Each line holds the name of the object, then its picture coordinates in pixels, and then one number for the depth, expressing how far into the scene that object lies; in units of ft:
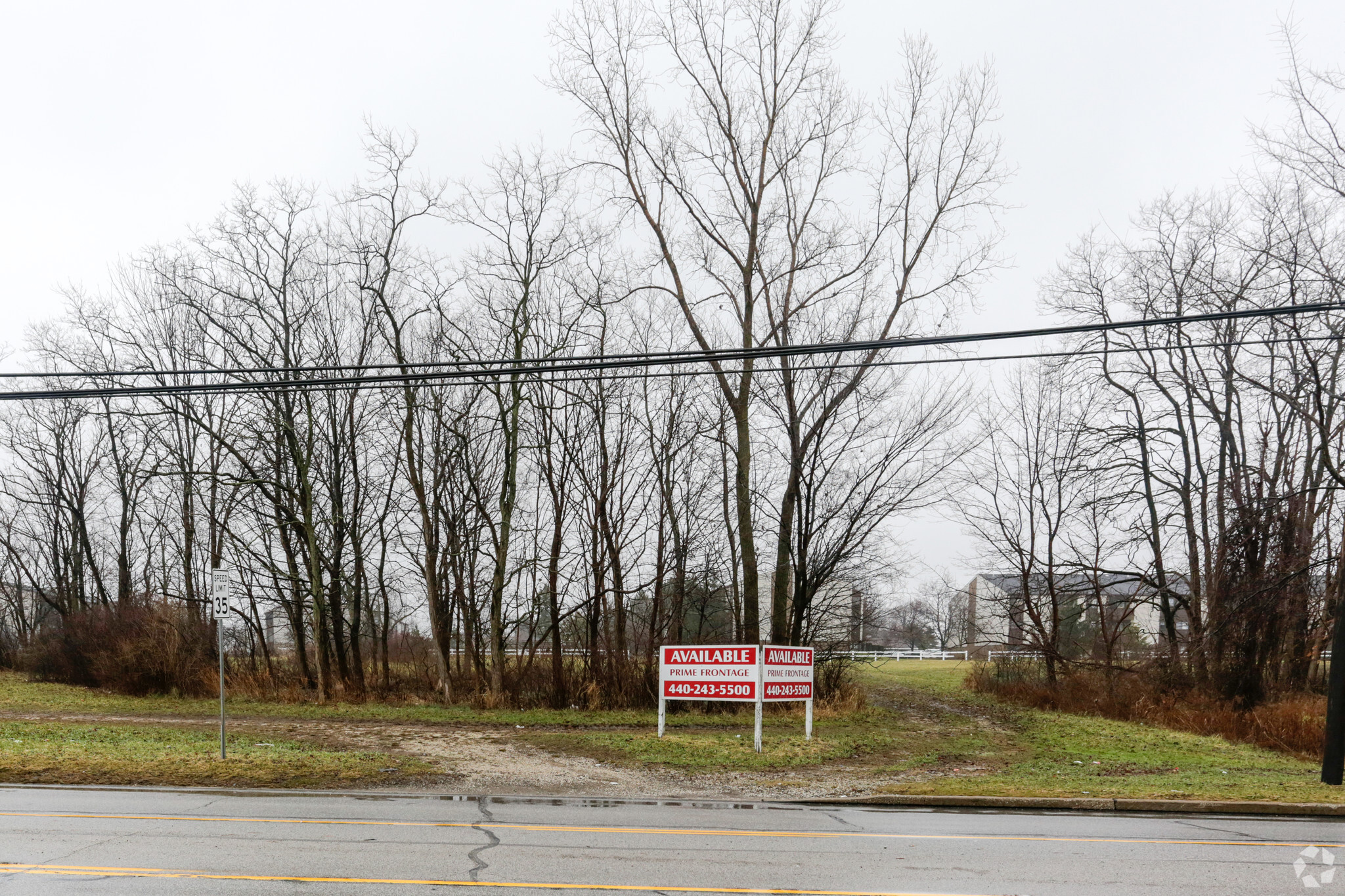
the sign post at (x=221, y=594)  46.16
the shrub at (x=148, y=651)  91.50
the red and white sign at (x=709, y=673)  58.23
